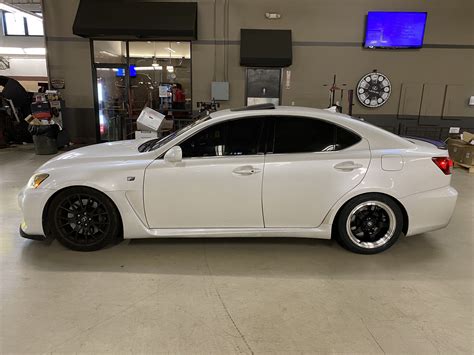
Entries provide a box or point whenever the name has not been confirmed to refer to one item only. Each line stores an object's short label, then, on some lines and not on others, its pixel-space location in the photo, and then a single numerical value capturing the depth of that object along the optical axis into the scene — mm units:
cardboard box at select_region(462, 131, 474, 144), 7893
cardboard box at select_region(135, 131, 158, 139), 6691
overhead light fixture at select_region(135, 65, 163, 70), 10047
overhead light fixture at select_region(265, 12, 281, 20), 9555
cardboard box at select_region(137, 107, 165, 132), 6605
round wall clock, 9883
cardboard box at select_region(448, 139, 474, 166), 7780
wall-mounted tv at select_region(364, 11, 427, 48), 9422
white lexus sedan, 3256
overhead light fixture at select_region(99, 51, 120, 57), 10102
